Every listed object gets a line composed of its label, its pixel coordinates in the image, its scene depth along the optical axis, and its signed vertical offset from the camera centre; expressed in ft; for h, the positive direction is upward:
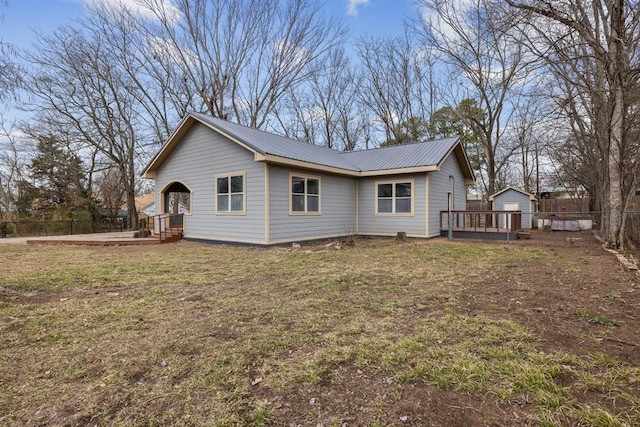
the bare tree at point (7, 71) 15.23 +7.30
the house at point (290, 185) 32.94 +3.86
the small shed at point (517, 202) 61.05 +2.58
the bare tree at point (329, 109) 76.95 +27.55
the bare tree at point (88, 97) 55.11 +22.40
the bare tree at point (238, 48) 63.77 +35.05
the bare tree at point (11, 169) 66.33 +11.41
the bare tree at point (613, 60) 25.30 +12.86
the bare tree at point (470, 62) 52.24 +28.22
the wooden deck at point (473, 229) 39.17 -1.71
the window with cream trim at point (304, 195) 35.04 +2.53
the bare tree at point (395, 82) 73.97 +31.91
